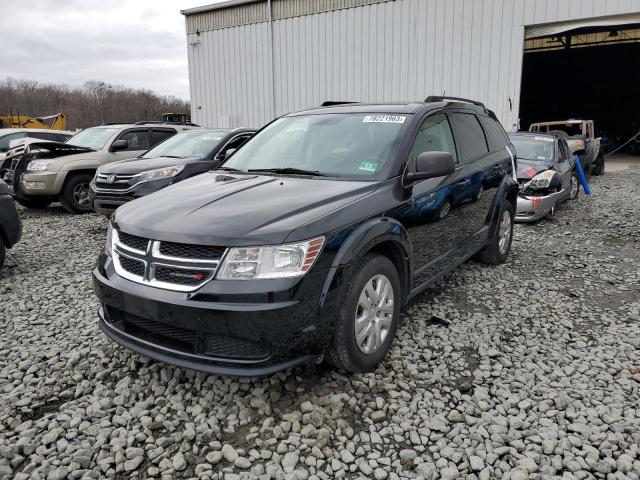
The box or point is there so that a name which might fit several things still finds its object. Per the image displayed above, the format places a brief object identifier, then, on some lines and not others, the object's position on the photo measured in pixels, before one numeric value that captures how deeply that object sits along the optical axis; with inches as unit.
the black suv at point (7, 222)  192.1
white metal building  526.3
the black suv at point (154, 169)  255.6
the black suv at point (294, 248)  94.6
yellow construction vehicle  938.7
